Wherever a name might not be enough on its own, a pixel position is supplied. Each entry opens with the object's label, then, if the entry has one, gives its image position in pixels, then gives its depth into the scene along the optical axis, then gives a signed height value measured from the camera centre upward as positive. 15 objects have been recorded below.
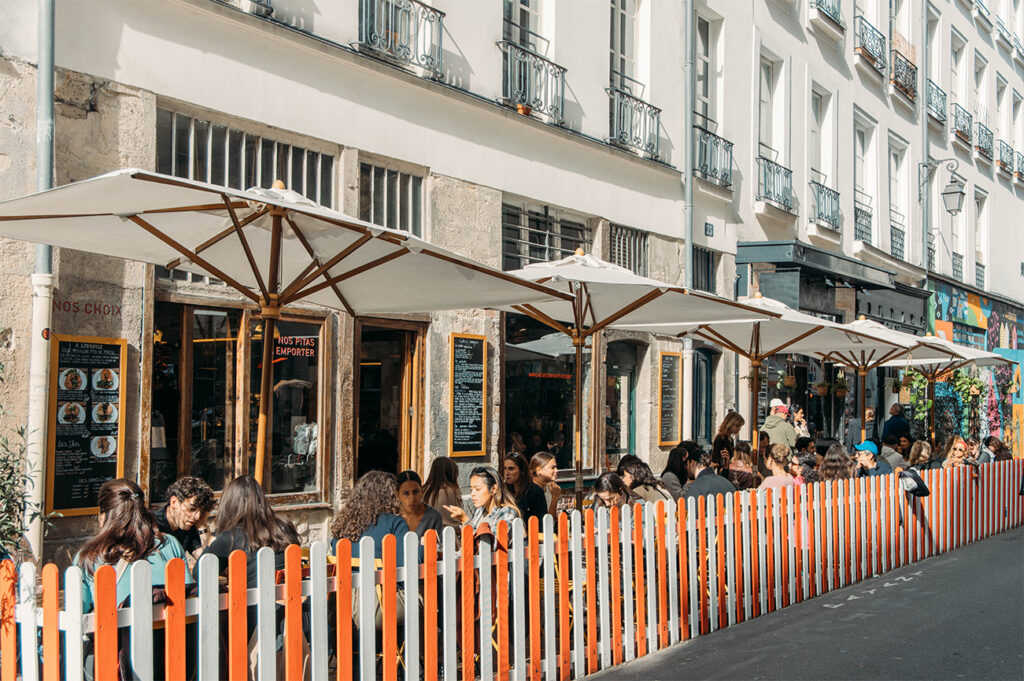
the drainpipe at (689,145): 15.19 +3.53
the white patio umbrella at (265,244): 5.26 +0.90
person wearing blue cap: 10.64 -0.59
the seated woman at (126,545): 4.73 -0.64
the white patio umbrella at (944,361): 16.58 +0.65
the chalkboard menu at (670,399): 15.02 +0.02
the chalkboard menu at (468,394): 11.34 +0.06
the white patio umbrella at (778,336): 11.64 +0.75
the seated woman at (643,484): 8.27 -0.63
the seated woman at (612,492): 7.58 -0.63
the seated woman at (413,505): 6.52 -0.63
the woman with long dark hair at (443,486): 8.02 -0.63
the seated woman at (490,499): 6.89 -0.63
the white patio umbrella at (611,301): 8.05 +0.79
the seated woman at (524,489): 8.37 -0.69
